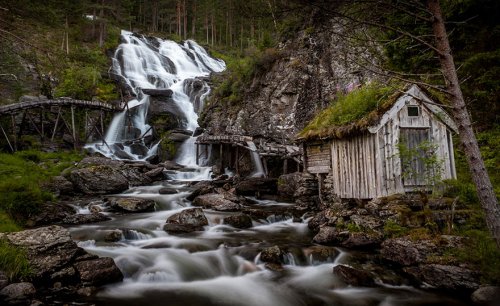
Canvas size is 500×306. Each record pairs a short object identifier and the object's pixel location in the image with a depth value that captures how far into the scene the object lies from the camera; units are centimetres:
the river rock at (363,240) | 788
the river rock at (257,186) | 1619
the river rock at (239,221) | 1027
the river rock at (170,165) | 2161
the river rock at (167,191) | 1565
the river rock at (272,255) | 724
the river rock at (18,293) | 506
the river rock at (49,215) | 994
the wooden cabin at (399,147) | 905
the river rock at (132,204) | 1228
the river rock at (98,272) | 593
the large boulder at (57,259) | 577
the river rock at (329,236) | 842
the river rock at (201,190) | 1434
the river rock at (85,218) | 1030
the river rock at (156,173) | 1919
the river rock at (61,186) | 1446
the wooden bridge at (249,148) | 1761
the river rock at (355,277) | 609
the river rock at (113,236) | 840
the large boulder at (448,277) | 545
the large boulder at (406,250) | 636
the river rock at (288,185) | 1460
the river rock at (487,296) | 493
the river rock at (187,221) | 970
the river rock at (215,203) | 1270
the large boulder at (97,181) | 1547
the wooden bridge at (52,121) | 2030
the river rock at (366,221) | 831
